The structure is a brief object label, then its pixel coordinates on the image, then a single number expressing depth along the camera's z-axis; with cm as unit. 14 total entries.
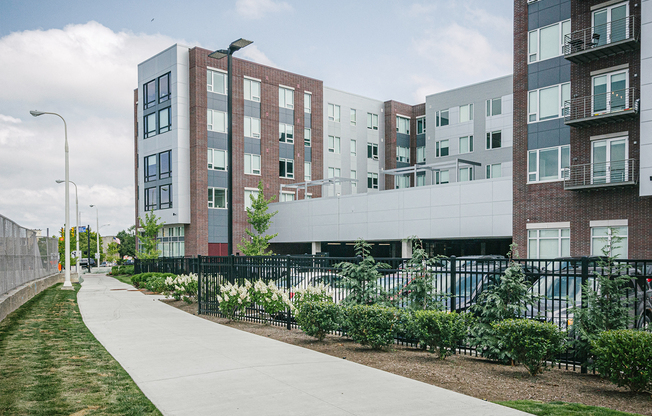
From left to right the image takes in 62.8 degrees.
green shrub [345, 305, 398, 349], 930
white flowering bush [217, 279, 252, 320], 1328
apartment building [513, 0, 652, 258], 2453
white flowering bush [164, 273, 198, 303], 1842
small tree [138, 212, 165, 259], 3975
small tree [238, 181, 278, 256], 3700
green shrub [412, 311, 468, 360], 854
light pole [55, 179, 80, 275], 4652
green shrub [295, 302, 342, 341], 1041
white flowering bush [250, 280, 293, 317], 1213
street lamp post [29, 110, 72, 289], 2864
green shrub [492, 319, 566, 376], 739
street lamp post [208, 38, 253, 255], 1702
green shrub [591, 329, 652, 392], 629
